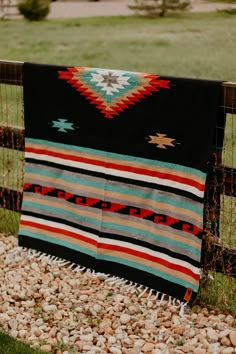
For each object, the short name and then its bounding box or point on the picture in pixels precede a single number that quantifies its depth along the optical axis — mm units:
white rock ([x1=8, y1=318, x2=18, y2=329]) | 3357
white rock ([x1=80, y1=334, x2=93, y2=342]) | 3212
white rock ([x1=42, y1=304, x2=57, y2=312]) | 3500
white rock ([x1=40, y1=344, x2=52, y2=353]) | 3145
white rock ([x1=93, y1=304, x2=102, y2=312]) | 3472
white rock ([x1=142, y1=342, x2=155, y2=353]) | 3121
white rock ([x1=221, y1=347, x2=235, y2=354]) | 3077
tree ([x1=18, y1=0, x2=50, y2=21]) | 25000
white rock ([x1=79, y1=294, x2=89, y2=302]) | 3590
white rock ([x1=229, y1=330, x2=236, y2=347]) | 3139
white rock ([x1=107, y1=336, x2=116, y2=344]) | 3196
